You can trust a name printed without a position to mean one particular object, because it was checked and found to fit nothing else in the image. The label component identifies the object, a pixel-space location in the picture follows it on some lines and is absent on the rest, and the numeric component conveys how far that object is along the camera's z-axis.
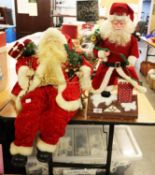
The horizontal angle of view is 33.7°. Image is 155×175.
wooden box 1.35
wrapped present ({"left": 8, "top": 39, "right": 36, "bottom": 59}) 1.36
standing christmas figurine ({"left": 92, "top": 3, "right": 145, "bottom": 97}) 1.46
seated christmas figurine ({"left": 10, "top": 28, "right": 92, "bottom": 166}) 1.28
